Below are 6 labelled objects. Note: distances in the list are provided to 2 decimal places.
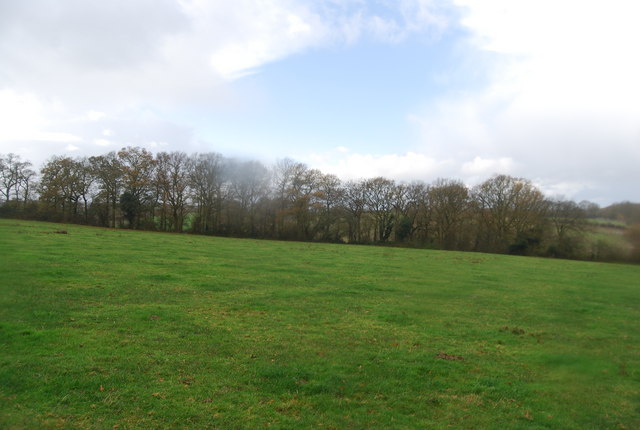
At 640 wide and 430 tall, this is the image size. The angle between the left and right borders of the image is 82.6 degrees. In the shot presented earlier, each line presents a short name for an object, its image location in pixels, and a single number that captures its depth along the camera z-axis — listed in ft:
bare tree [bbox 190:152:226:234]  216.33
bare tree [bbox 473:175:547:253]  196.44
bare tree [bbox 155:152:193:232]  215.51
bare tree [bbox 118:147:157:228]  206.90
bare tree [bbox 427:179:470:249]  228.02
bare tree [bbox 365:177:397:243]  243.40
